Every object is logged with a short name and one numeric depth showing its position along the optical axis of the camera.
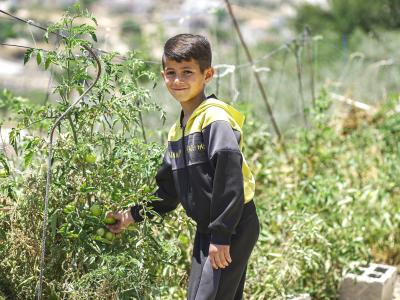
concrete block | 3.85
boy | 2.56
